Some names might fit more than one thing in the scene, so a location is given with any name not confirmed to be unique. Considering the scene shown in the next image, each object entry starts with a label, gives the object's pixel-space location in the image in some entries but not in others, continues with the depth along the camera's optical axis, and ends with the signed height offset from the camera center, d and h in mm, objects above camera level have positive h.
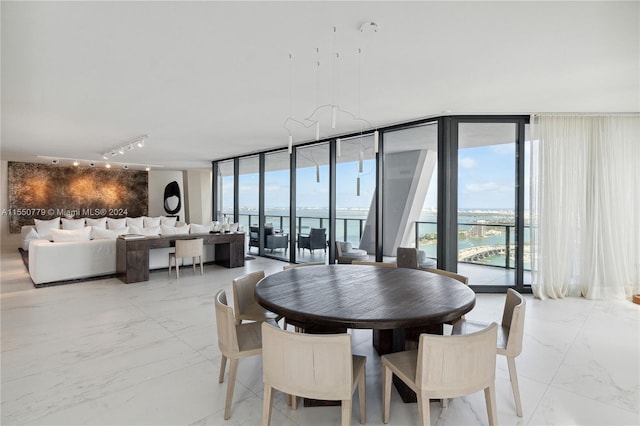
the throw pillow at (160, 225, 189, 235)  6316 -369
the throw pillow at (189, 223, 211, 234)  6891 -371
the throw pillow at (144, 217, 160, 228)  9469 -304
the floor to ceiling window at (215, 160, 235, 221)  9695 +642
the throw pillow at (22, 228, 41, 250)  8344 -625
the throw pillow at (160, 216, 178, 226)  9653 -285
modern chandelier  2807 +1431
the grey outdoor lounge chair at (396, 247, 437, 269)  4148 -593
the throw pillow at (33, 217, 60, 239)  8624 -387
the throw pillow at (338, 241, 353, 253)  5813 -639
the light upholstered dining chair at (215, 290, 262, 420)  1996 -852
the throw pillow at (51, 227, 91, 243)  5520 -399
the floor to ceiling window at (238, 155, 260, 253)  8742 +540
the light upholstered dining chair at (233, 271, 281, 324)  2627 -763
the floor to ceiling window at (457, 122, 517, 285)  4969 +334
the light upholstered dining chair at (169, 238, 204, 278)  5840 -675
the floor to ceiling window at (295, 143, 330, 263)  7094 +208
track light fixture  6601 +1455
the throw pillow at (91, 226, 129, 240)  5977 -411
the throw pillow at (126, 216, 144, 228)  8920 -283
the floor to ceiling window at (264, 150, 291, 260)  7988 +212
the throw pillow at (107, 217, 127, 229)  8684 -330
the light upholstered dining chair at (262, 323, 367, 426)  1587 -759
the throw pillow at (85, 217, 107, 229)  8617 -285
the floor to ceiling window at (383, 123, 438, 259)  5414 +406
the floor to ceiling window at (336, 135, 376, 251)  6109 +313
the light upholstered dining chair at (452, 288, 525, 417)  2016 -840
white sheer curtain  4637 +114
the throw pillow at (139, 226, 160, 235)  6362 -383
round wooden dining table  1815 -565
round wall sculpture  12914 +492
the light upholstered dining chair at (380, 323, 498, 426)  1594 -769
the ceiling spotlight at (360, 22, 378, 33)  2393 +1366
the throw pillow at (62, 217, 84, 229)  8391 -319
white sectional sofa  5230 -775
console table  5484 -688
